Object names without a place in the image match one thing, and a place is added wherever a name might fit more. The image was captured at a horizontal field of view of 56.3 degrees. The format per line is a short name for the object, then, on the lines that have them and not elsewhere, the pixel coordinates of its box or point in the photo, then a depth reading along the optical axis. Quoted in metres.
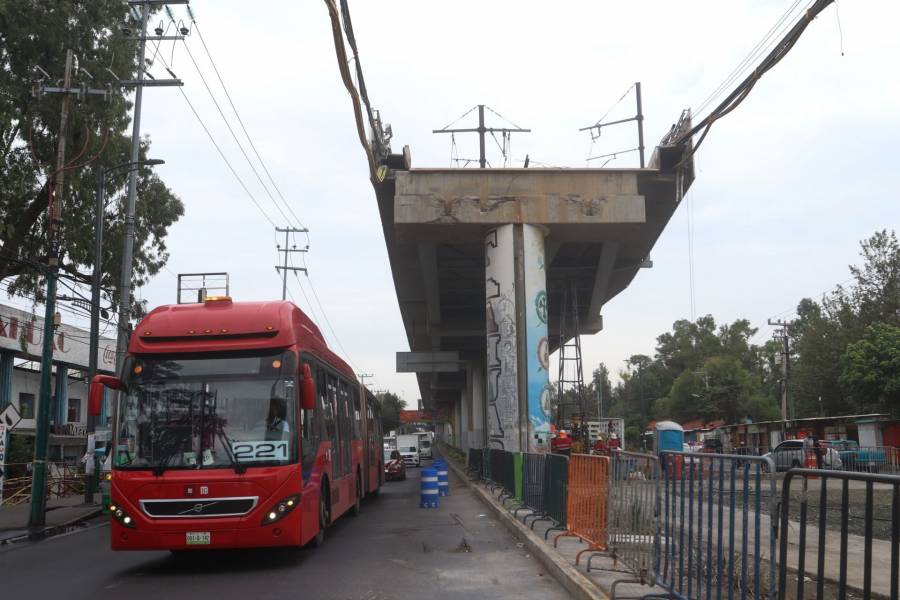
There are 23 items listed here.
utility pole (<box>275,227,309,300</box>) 61.74
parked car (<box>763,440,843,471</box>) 28.17
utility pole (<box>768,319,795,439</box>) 50.74
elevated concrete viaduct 24.86
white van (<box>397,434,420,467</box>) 52.19
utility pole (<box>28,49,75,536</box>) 17.86
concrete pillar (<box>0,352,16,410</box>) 36.75
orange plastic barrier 9.63
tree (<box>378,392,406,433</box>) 132.73
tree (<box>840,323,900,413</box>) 47.03
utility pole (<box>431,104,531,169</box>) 30.69
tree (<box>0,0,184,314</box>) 22.73
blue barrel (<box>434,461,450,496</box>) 22.73
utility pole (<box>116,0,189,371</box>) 23.30
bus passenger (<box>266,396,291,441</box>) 10.45
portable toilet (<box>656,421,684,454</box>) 28.53
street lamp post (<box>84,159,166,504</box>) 22.31
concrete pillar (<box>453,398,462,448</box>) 87.69
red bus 10.12
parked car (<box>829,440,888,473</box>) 30.73
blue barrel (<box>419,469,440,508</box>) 20.45
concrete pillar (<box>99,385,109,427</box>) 48.58
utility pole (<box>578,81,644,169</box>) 28.80
